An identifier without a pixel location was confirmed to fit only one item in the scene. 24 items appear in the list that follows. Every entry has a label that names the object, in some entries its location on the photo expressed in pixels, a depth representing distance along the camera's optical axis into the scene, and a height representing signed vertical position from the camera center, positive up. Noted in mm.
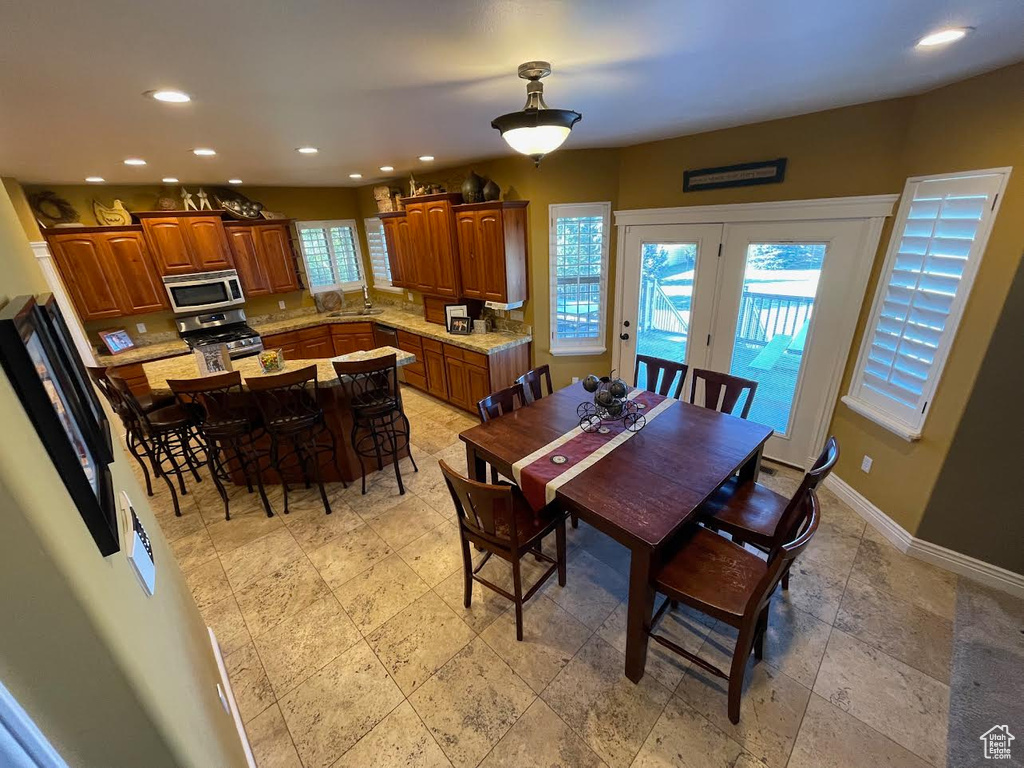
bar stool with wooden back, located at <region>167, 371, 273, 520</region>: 2580 -1142
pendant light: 1634 +454
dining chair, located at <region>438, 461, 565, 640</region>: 1784 -1386
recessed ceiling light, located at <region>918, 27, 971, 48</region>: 1491 +668
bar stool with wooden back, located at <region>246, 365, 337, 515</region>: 2621 -1135
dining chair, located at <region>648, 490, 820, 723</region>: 1516 -1440
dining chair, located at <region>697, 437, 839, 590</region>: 1811 -1408
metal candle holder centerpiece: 2459 -1034
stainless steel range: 4754 -929
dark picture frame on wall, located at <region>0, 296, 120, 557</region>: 656 -266
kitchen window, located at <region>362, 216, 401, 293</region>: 5980 -124
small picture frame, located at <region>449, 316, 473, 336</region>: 4594 -904
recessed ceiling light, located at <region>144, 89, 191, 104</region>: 1746 +674
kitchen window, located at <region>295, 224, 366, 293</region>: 5832 -90
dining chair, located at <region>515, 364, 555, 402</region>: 2922 -1005
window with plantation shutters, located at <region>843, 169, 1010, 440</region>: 2088 -386
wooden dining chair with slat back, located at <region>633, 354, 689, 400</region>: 2965 -1001
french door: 2861 -589
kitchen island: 3057 -1008
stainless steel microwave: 4598 -416
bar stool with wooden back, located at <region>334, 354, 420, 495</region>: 2893 -1130
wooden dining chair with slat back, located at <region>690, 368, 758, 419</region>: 2625 -1014
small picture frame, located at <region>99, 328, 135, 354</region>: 4359 -864
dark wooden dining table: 1718 -1126
